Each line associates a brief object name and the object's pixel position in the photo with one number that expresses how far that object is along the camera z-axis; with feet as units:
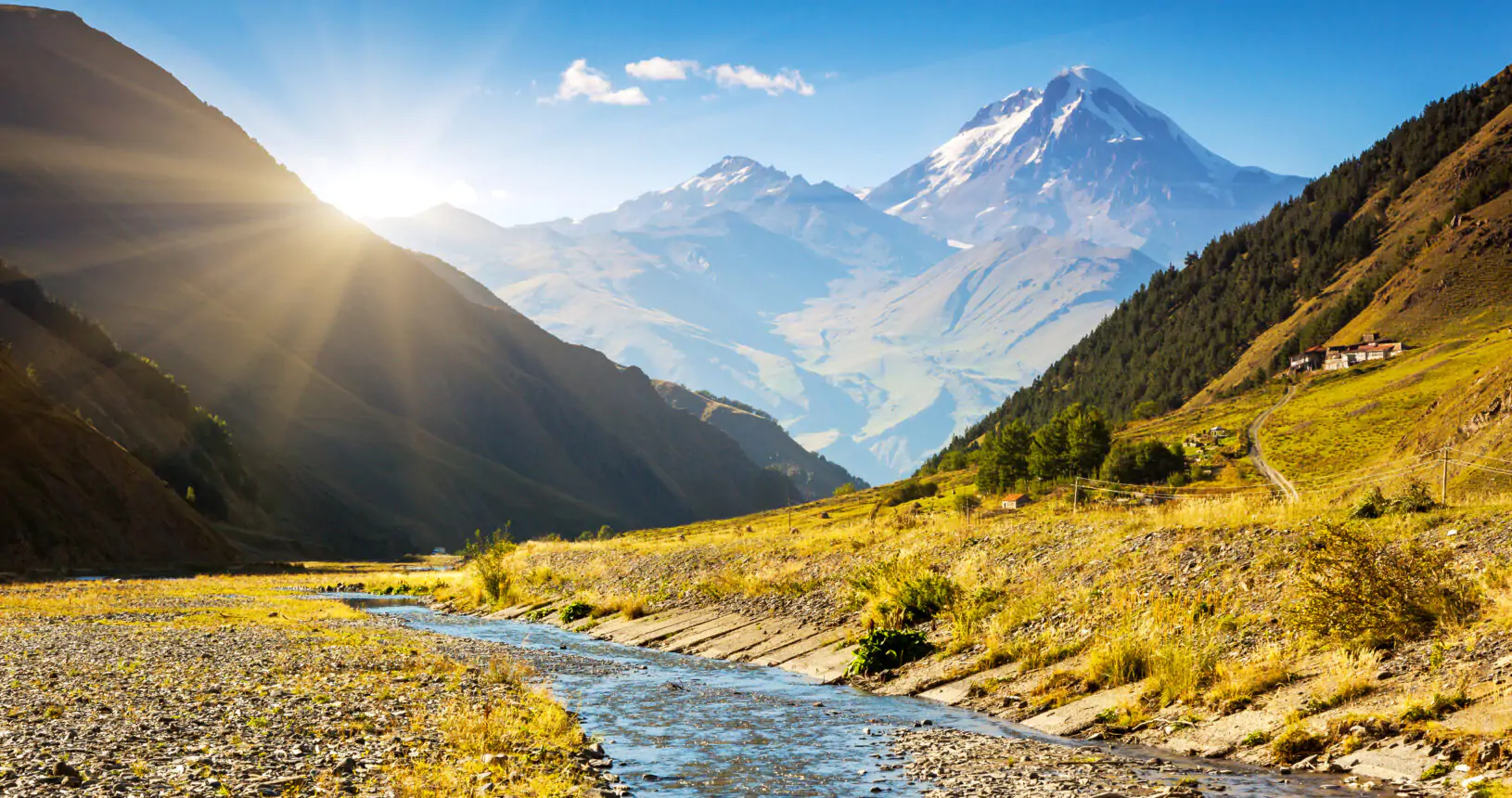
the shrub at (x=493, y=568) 201.16
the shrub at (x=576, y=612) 157.89
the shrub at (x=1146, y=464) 371.56
